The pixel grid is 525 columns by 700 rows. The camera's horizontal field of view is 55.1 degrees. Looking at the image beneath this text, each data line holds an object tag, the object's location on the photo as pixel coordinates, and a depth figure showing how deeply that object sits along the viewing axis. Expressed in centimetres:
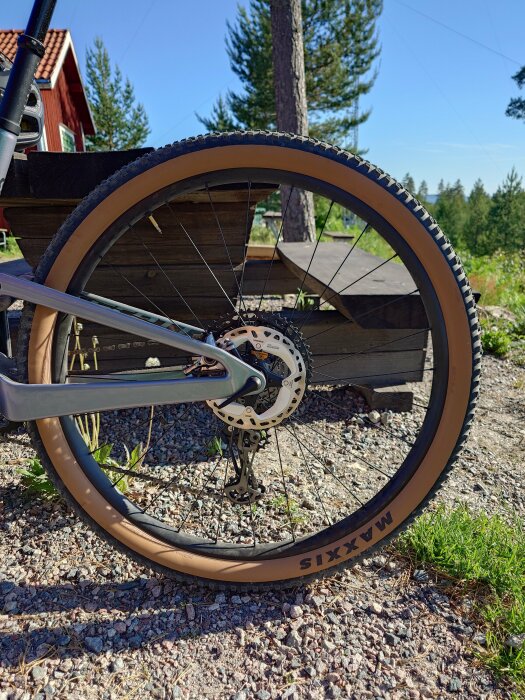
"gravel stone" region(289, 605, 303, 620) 144
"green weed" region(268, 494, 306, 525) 181
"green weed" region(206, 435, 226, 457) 222
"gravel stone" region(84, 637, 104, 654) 133
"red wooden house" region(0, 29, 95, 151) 1482
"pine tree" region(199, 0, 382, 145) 2233
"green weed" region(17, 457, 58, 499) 184
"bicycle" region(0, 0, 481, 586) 134
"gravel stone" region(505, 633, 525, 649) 131
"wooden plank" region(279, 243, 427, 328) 216
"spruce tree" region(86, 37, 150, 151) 2769
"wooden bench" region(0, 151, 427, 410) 177
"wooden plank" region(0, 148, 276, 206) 171
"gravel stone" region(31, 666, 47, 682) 125
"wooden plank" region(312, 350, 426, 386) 266
